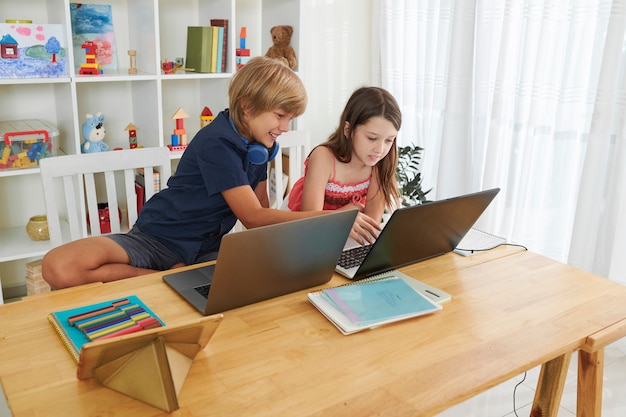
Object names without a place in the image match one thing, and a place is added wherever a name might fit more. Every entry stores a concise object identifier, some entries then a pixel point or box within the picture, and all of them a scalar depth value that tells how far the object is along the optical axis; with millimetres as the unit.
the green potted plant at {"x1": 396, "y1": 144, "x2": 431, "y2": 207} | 2418
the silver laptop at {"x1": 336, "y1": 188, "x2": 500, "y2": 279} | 1398
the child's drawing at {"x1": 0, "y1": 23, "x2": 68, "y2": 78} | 2367
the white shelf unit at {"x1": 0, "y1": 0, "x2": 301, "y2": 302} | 2598
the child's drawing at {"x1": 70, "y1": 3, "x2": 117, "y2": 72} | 2729
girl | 1916
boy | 1719
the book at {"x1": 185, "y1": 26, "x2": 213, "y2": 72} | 2799
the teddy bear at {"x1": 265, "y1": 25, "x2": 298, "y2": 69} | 2990
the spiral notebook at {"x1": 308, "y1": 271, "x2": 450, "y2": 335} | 1243
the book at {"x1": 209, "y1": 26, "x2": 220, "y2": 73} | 2796
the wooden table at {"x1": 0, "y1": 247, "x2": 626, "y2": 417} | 985
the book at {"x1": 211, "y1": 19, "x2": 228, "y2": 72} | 2827
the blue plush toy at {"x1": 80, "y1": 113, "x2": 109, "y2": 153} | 2705
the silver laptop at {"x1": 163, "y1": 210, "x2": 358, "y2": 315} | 1190
